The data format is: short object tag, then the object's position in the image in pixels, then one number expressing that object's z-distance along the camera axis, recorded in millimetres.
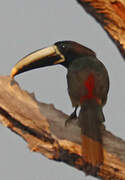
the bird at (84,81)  9492
